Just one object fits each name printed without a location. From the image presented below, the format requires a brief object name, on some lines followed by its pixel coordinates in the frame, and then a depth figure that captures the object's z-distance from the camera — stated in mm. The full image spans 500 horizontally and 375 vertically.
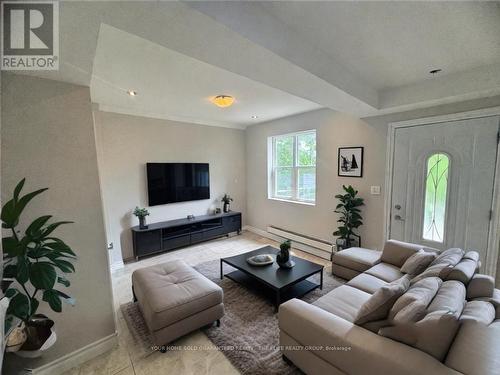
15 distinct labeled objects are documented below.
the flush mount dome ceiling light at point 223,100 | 2883
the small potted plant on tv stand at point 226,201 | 4918
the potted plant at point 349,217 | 3355
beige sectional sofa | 1052
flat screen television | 3975
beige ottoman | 1785
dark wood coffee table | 2311
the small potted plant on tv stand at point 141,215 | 3693
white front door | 2406
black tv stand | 3658
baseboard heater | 3762
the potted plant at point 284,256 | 2594
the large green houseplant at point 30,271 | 1195
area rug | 1721
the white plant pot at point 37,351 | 1332
